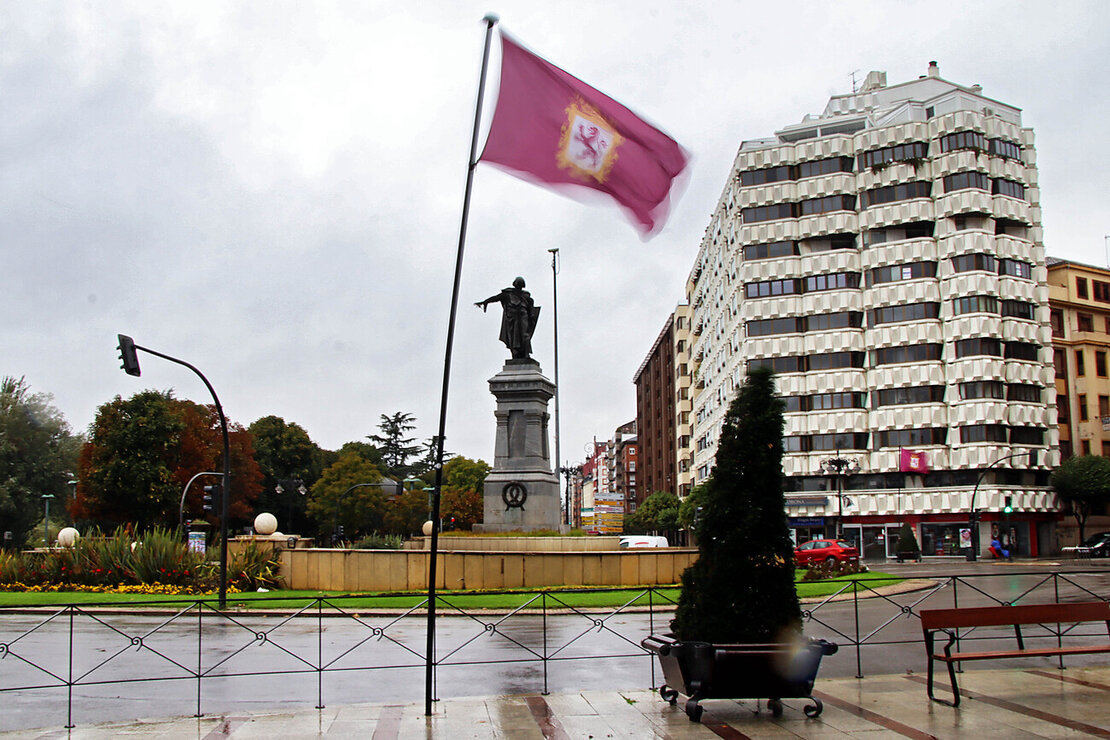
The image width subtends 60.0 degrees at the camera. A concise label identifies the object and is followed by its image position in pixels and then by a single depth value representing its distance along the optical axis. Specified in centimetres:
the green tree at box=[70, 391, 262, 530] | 5825
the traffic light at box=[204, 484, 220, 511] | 2628
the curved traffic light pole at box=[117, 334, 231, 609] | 2334
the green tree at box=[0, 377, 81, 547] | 6725
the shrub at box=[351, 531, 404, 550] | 3498
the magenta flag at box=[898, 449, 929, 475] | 6241
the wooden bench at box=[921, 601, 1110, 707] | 936
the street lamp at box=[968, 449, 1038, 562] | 5309
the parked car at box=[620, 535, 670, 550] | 3988
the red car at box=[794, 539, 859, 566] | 4111
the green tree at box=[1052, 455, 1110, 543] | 5984
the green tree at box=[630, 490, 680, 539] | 8769
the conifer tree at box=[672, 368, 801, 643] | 891
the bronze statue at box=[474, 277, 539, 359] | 3019
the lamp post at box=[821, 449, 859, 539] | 5622
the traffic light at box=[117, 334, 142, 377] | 2348
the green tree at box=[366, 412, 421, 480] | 12938
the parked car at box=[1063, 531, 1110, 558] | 5119
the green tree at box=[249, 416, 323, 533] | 8812
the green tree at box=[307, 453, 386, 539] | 8294
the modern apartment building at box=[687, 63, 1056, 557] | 6197
